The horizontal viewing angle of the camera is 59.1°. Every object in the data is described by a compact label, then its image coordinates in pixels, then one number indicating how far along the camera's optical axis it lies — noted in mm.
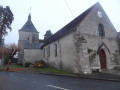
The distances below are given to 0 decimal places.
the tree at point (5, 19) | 28344
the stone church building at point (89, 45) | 13016
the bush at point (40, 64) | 20688
